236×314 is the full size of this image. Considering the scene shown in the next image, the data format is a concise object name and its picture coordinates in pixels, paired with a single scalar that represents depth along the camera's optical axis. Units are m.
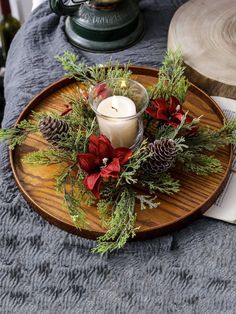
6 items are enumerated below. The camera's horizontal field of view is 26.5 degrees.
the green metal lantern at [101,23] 0.91
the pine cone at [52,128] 0.65
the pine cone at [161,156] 0.61
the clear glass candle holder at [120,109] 0.65
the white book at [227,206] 0.68
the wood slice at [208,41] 0.80
